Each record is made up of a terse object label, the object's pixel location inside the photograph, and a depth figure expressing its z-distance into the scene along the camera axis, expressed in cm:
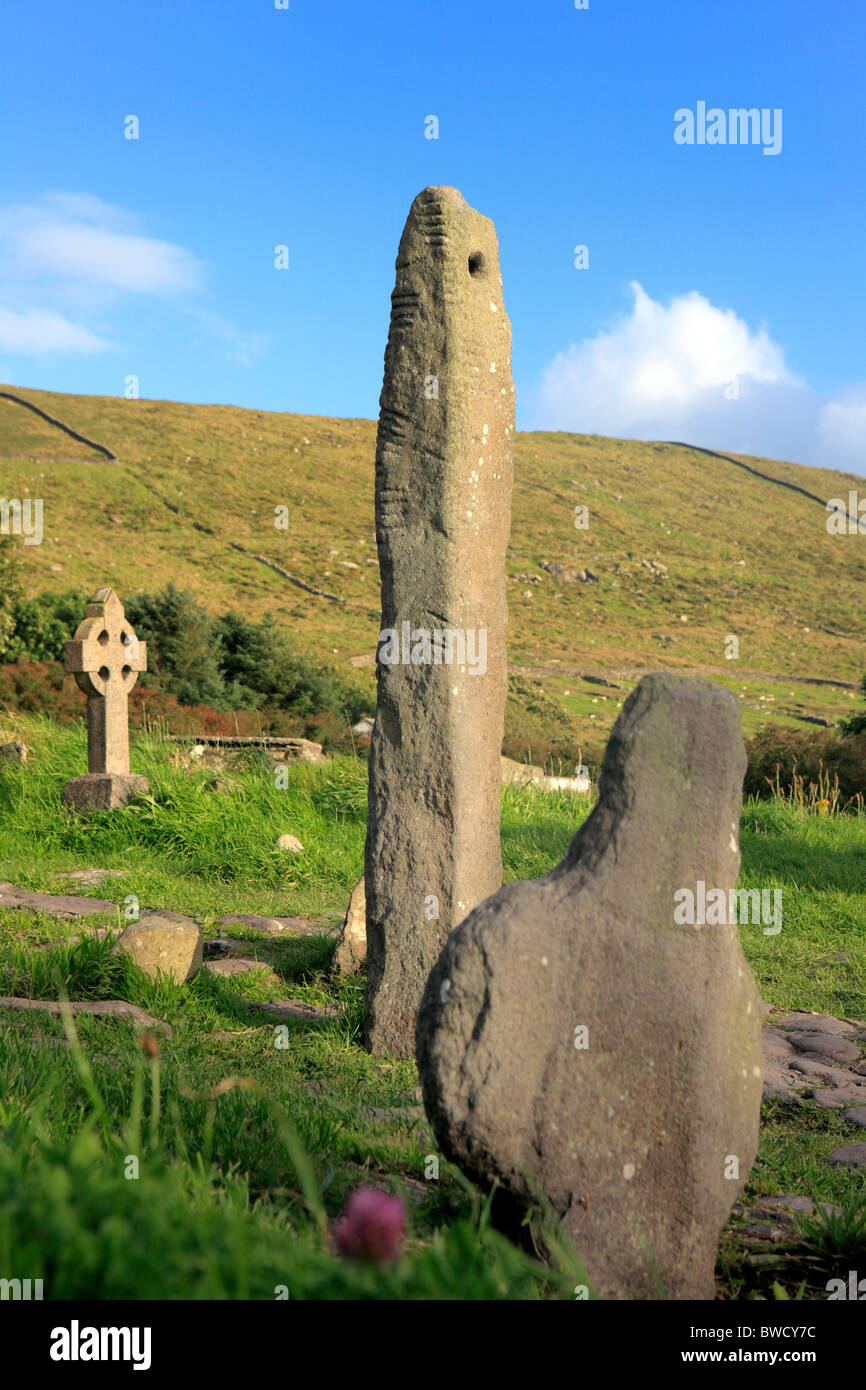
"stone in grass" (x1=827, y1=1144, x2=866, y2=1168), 387
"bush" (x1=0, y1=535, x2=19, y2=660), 1748
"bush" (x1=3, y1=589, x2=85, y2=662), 1811
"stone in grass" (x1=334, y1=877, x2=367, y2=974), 600
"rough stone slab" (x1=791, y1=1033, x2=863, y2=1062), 533
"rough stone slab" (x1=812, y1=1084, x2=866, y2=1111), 462
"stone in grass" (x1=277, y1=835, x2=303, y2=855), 859
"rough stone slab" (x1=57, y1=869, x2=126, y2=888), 797
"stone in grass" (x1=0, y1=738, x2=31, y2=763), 1138
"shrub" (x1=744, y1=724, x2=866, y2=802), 1353
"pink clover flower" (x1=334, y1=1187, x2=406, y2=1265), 157
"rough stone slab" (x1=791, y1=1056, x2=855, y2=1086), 495
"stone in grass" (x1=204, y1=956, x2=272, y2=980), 586
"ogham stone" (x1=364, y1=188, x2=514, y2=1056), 499
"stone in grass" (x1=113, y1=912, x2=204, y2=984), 533
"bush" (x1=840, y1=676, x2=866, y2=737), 1537
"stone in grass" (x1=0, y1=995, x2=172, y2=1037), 476
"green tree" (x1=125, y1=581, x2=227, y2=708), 1806
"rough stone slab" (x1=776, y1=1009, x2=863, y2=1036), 580
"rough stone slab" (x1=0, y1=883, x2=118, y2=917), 680
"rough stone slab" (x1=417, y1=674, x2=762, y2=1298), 259
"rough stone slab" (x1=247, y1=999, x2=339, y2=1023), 533
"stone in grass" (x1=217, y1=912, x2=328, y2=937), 684
